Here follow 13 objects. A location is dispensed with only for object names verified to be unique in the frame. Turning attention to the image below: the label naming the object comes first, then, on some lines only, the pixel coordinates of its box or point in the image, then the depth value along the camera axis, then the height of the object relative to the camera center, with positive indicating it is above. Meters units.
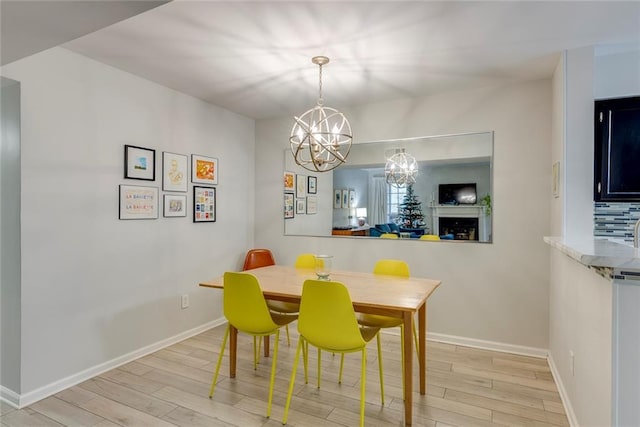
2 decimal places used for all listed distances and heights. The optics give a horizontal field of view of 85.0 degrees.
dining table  2.05 -0.51
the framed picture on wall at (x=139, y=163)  2.99 +0.44
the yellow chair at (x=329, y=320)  1.97 -0.62
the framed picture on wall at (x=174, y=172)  3.35 +0.40
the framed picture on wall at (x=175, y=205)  3.36 +0.07
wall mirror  3.39 +0.22
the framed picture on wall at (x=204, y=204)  3.69 +0.10
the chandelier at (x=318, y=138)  2.54 +0.57
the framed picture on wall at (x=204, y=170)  3.66 +0.47
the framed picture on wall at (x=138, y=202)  2.98 +0.09
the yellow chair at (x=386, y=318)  2.48 -0.75
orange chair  4.08 -0.53
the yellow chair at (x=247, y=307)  2.28 -0.62
